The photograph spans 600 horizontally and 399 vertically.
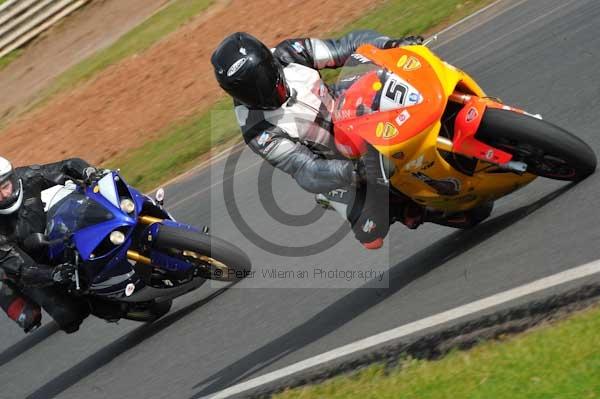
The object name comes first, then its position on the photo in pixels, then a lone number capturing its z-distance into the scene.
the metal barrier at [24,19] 43.12
